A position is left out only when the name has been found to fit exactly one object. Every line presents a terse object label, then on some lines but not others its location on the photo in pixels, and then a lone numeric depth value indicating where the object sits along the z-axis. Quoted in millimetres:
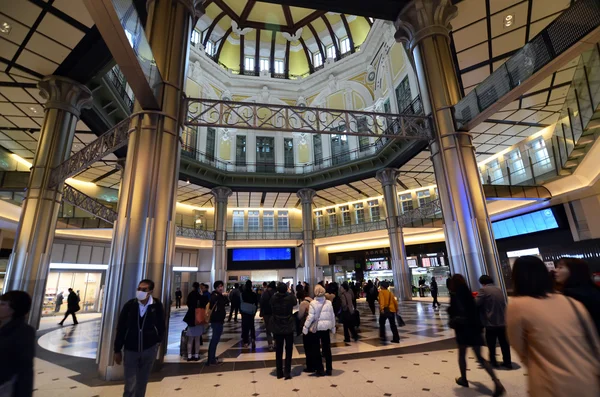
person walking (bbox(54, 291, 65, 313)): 17969
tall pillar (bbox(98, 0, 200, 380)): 5402
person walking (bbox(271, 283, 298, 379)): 4926
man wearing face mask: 3287
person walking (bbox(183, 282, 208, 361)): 6250
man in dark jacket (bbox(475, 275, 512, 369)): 4766
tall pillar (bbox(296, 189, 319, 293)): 22969
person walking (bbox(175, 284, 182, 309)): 20844
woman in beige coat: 1685
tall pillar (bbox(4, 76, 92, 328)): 9609
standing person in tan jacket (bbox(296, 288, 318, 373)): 5125
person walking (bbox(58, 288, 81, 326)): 12392
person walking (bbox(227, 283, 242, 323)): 10631
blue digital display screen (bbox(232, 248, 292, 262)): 27641
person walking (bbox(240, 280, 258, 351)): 7168
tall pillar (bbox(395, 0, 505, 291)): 7363
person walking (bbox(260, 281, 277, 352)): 7457
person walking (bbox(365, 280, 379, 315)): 10970
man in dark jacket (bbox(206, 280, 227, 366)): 5910
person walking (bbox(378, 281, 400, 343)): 7293
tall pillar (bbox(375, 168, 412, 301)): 19891
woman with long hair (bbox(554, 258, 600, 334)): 2561
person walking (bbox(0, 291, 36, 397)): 2171
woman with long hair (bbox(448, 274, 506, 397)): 4129
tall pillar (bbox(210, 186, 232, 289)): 22000
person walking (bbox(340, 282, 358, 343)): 7727
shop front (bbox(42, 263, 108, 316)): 18797
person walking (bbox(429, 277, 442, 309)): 14805
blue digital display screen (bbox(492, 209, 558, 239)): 17453
